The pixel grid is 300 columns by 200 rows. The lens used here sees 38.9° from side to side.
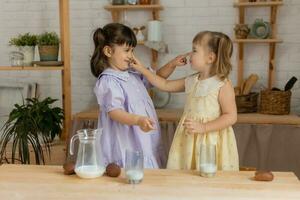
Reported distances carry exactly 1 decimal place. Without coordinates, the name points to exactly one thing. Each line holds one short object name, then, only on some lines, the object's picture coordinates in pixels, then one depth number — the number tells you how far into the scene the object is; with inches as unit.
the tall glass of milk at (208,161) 58.5
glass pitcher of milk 57.9
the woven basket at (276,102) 116.3
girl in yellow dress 73.6
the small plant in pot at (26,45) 117.3
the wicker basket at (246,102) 118.6
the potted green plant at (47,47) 115.7
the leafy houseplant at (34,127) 108.3
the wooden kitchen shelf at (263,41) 123.7
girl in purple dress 77.3
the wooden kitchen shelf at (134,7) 129.2
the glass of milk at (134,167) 56.0
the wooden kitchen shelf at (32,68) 113.9
